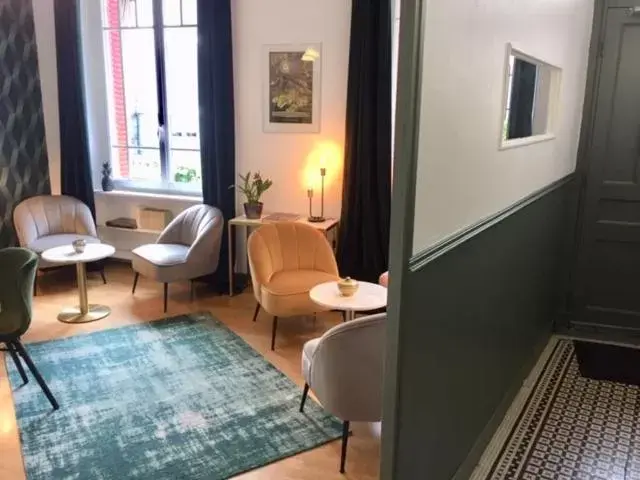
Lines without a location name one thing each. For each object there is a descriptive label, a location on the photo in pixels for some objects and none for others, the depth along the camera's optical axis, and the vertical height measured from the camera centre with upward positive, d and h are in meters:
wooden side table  4.41 -0.90
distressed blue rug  2.58 -1.61
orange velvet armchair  3.72 -1.11
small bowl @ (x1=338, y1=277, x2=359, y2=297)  3.31 -1.03
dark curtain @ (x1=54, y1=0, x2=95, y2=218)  5.06 +0.02
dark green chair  2.95 -1.03
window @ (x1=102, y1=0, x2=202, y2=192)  5.16 +0.18
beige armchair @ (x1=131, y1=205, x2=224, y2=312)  4.47 -1.16
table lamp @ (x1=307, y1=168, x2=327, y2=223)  4.58 -0.77
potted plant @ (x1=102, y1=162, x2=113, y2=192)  5.55 -0.66
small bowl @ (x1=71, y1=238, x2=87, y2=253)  4.21 -1.02
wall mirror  2.44 +0.09
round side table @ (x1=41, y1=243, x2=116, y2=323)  4.14 -1.14
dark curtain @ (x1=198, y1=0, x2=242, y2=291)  4.67 +0.00
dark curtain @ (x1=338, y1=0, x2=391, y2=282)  4.21 -0.26
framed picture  4.61 +0.21
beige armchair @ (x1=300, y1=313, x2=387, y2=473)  2.40 -1.13
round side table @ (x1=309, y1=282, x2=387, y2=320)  3.19 -1.08
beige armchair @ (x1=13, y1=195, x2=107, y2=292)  4.80 -1.01
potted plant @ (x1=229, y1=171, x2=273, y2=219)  4.71 -0.68
